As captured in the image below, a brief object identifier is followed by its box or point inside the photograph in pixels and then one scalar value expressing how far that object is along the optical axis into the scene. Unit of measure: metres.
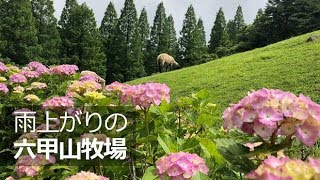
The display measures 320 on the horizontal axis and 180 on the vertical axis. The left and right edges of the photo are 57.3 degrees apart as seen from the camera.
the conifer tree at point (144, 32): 25.00
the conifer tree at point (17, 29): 17.83
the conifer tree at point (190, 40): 23.96
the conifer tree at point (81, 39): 20.71
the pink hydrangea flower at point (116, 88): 1.91
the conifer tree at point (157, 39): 24.43
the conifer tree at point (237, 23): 29.23
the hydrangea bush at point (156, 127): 0.85
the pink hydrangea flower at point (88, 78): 2.36
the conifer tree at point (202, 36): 24.96
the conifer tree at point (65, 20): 20.77
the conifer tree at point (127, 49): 22.97
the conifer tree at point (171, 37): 24.53
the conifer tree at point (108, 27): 23.52
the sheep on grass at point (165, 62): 15.96
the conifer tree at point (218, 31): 25.91
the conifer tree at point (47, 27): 19.80
